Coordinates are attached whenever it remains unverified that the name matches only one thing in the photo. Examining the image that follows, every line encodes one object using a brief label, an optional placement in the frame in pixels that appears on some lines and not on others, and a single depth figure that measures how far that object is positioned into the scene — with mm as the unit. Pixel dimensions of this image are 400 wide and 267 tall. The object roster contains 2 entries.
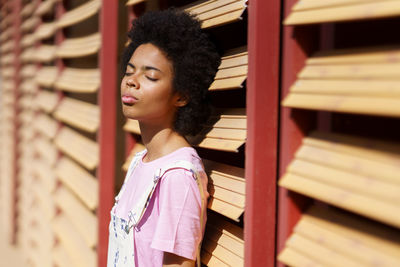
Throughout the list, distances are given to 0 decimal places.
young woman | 1831
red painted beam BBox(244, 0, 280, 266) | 1660
